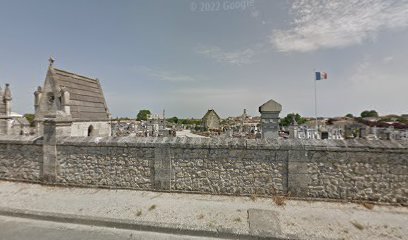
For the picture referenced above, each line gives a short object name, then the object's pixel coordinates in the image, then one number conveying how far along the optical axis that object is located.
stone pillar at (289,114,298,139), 19.19
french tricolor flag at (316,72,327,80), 18.66
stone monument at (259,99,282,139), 6.88
